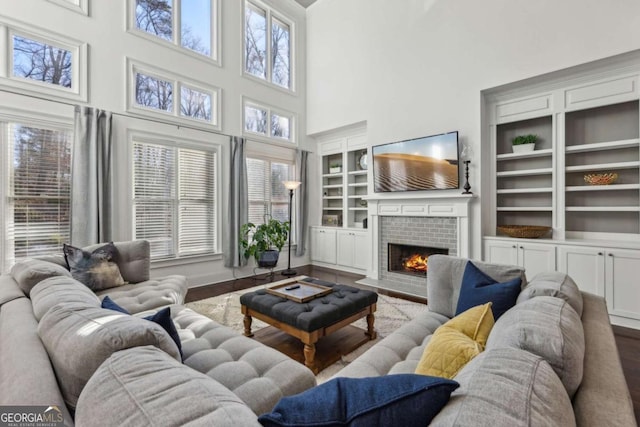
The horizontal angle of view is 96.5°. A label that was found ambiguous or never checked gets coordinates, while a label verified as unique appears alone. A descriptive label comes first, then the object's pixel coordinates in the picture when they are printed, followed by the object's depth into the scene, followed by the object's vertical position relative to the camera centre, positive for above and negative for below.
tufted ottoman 2.16 -0.83
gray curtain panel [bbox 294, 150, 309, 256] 5.90 +0.17
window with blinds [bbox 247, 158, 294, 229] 5.30 +0.43
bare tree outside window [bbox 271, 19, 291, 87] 5.68 +3.23
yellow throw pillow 1.09 -0.55
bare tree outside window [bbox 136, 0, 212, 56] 4.04 +2.87
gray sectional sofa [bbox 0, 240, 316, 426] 0.61 -0.43
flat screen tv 4.01 +0.71
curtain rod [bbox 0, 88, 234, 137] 3.10 +1.28
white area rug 2.83 -1.18
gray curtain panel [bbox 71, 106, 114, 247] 3.38 +0.42
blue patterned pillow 2.57 -0.52
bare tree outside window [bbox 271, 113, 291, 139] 5.62 +1.71
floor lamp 5.21 +0.22
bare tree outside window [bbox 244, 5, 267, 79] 5.22 +3.18
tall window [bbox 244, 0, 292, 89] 5.26 +3.23
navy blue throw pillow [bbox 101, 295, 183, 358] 1.23 -0.48
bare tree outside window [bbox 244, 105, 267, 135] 5.16 +1.70
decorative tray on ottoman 2.48 -0.74
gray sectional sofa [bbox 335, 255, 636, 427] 0.58 -0.41
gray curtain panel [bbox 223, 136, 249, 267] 4.80 +0.12
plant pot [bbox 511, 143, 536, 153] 3.62 +0.81
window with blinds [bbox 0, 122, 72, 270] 3.09 +0.25
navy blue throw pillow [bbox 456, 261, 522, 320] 1.54 -0.46
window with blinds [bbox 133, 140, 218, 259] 4.02 +0.19
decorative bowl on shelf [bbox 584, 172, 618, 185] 3.20 +0.37
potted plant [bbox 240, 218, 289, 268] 4.88 -0.52
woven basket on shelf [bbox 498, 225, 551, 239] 3.42 -0.24
